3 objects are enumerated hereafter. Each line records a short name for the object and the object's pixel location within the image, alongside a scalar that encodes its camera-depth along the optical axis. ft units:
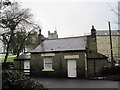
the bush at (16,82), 27.58
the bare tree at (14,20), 85.91
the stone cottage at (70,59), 64.08
